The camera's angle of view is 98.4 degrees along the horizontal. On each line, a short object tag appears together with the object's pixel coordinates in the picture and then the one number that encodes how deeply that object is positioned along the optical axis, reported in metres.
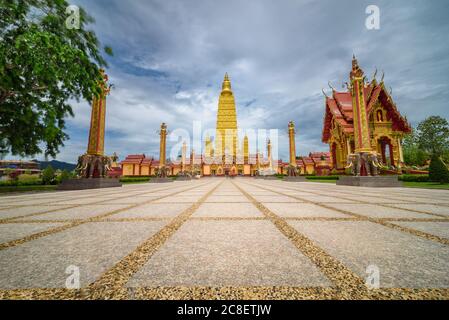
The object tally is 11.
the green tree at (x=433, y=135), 31.83
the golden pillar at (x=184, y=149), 32.24
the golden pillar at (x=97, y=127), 10.68
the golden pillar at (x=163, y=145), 21.25
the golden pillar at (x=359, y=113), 10.87
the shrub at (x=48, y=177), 13.11
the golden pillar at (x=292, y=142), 21.06
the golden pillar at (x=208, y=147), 58.91
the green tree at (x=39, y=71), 4.42
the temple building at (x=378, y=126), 18.44
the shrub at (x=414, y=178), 11.13
